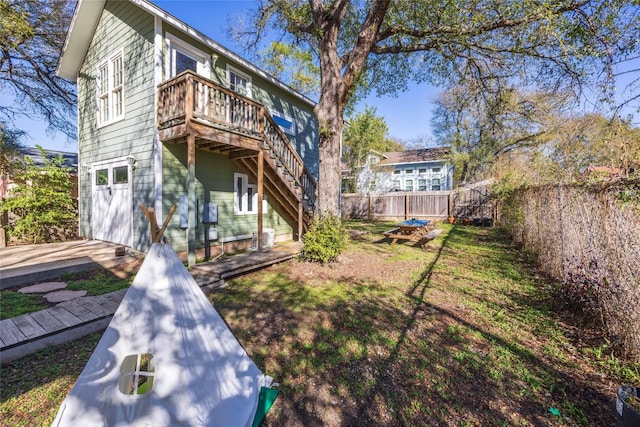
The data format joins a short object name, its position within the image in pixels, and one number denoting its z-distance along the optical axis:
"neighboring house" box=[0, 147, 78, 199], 8.38
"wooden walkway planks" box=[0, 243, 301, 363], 3.26
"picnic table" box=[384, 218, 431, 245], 9.32
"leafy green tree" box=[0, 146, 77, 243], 8.12
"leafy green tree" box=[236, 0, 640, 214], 5.94
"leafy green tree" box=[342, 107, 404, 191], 22.53
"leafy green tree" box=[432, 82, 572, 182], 17.81
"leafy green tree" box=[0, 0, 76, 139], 11.23
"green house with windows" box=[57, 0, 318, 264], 6.70
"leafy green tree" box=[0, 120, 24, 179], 8.64
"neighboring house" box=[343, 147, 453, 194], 23.69
